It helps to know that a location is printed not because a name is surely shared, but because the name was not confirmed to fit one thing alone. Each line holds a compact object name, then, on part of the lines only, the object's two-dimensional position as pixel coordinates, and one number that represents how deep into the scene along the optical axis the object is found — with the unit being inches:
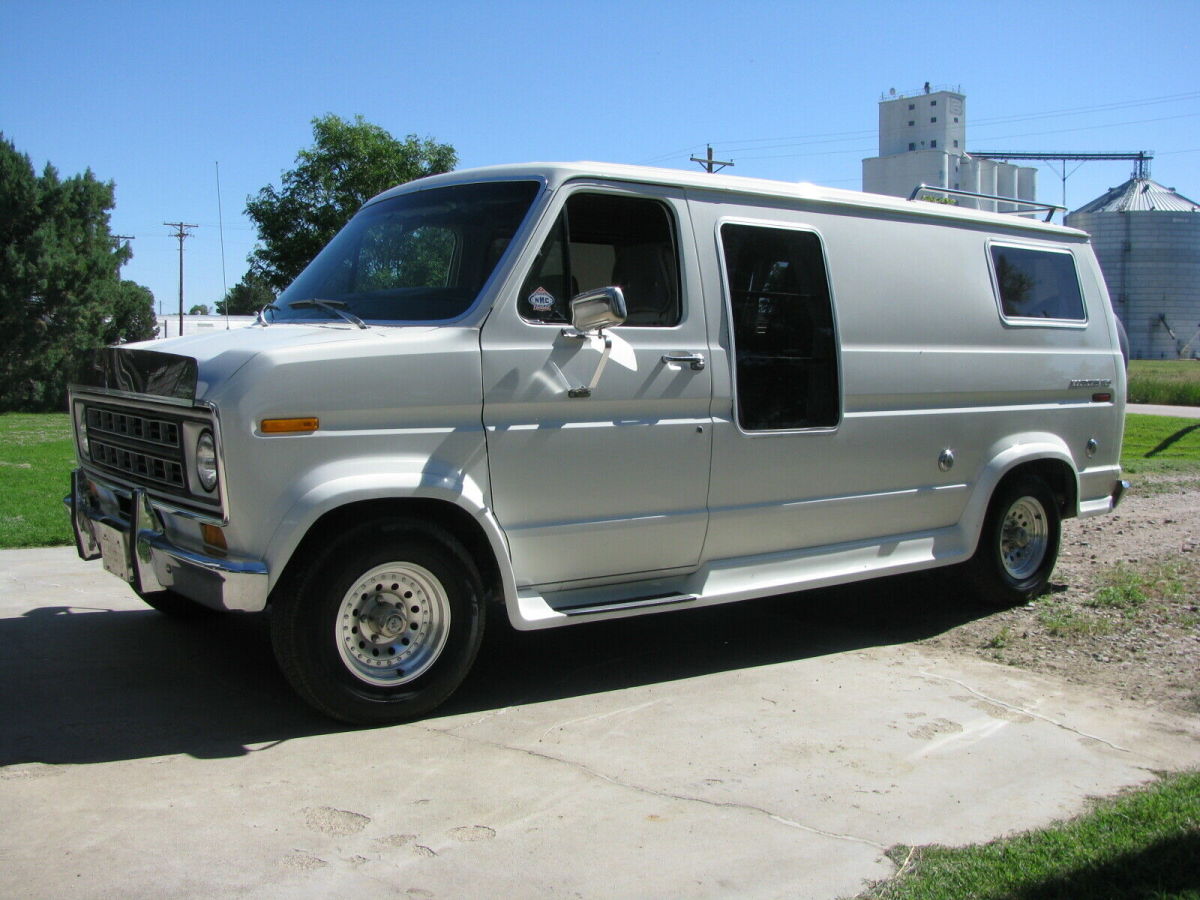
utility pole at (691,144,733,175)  1438.0
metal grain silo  3120.1
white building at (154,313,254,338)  1849.4
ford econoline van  171.6
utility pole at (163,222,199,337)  2741.1
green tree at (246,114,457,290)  1245.1
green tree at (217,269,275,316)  2568.9
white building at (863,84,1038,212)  3464.6
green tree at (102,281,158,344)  1731.1
